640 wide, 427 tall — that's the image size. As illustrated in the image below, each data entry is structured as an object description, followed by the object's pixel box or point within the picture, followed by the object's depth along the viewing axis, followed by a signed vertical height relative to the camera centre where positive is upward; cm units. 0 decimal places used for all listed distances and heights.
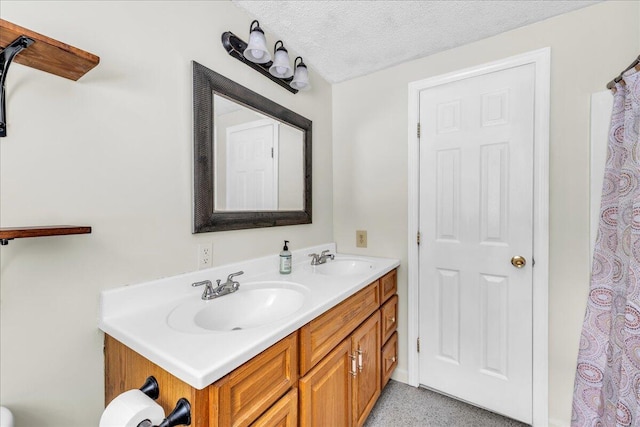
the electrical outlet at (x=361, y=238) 211 -24
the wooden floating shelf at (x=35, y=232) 66 -6
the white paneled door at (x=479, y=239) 159 -20
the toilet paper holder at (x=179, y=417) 67 -51
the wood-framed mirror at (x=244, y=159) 124 +27
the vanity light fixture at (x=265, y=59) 134 +79
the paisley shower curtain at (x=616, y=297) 96 -36
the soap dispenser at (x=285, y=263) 158 -32
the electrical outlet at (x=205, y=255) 125 -22
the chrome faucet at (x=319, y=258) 186 -35
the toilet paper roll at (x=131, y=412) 65 -49
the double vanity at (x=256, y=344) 72 -45
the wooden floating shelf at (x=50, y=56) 65 +41
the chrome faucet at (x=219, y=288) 116 -35
